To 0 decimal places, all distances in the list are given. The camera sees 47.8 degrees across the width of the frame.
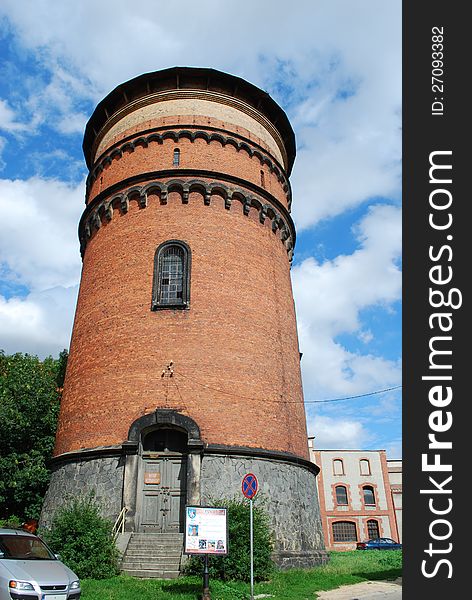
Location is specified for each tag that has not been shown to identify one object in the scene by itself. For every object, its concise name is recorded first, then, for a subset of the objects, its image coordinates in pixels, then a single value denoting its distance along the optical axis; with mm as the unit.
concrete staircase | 12008
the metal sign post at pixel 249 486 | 10227
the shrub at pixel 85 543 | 11633
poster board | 9969
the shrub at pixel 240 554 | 11430
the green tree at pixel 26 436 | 17609
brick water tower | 14117
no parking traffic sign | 10227
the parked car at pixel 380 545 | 33453
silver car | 8000
